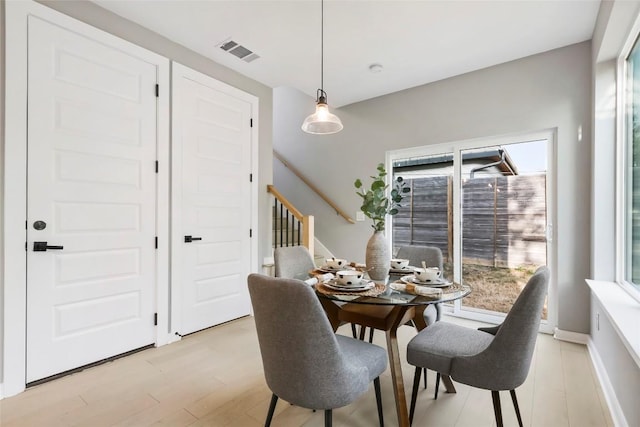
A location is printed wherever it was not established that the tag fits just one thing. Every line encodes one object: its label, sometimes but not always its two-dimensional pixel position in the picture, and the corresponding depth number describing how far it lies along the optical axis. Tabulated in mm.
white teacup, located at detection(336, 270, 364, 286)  1709
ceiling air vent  2854
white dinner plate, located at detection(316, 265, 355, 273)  2247
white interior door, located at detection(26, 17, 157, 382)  2070
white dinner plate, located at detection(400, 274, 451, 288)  1739
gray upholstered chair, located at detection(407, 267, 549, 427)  1339
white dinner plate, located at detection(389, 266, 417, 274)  2195
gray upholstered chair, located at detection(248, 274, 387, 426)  1202
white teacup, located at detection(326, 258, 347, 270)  2283
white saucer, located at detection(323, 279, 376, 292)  1674
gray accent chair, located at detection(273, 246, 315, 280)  2346
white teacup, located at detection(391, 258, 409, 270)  2215
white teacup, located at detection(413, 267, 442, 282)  1763
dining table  1534
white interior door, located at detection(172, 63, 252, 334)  2871
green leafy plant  1979
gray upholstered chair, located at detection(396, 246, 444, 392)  2555
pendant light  2281
